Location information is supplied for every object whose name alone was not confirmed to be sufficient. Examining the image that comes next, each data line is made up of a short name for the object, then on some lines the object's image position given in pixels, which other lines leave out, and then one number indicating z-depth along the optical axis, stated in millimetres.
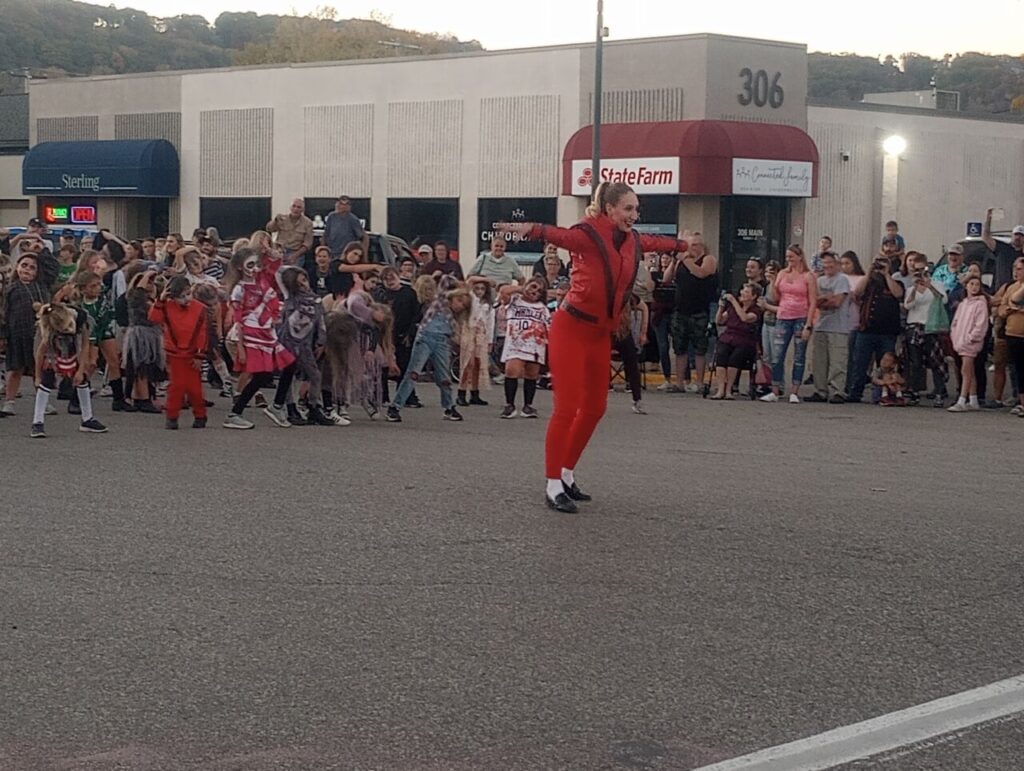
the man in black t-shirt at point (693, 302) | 20078
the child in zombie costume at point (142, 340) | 16656
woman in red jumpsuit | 9984
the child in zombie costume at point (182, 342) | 15391
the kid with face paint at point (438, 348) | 16562
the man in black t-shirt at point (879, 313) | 19094
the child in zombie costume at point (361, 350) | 16094
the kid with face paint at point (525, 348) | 16969
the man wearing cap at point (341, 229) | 24188
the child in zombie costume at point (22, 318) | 15914
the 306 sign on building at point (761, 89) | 37562
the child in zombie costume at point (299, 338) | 15625
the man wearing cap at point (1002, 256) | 21234
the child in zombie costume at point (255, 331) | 15406
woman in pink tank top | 19469
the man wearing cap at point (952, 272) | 19875
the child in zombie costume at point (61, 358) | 14703
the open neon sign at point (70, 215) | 48781
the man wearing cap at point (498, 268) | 21211
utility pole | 32688
